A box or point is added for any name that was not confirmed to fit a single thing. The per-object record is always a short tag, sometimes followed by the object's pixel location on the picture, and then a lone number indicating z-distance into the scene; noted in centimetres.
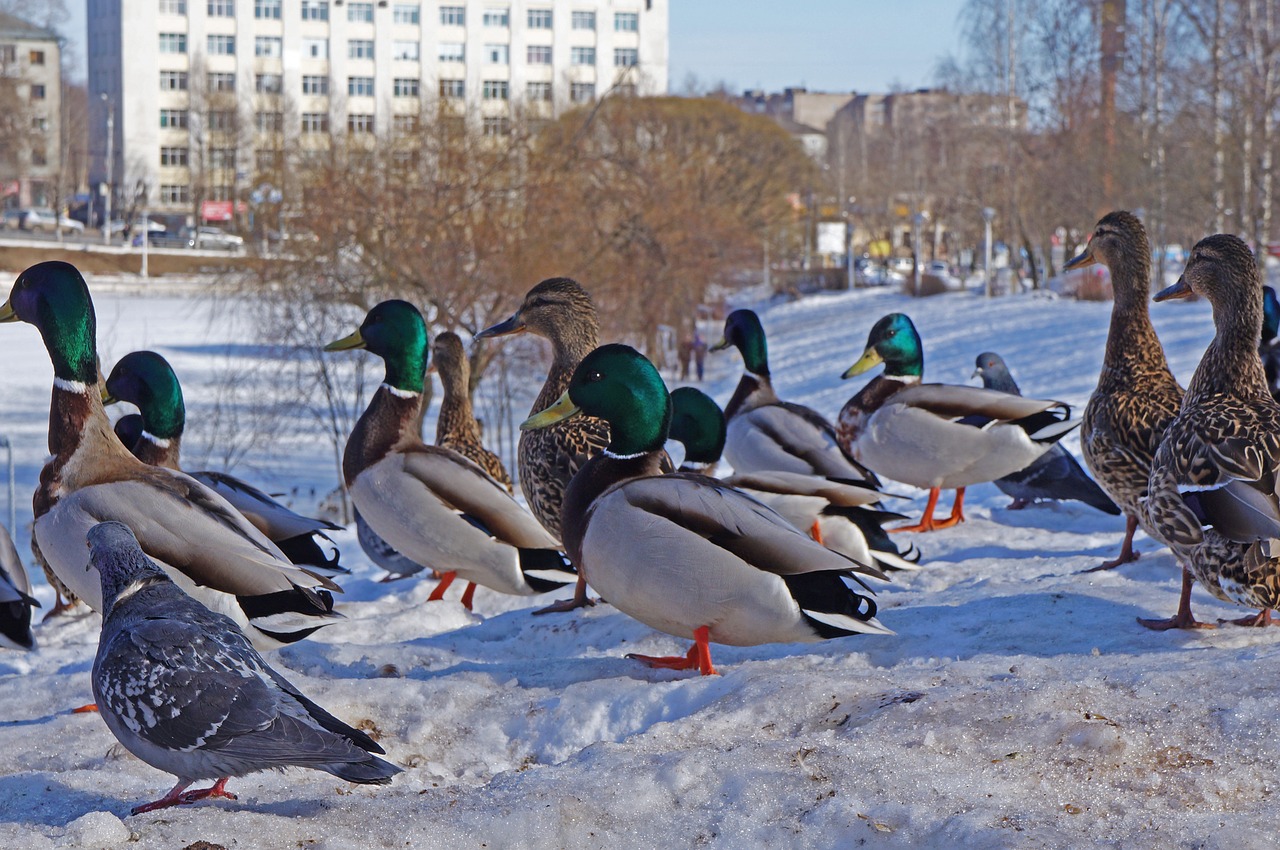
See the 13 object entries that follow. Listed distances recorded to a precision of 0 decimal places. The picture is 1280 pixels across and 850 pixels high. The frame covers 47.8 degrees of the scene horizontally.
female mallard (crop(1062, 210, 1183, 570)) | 562
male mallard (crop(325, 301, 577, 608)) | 566
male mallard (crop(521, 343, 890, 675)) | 420
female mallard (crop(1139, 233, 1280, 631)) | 407
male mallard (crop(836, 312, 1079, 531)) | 744
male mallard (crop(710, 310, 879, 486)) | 707
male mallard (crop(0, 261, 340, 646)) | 421
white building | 8056
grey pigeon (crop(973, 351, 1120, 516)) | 798
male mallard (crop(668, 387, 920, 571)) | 547
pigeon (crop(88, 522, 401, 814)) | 296
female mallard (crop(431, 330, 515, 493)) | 734
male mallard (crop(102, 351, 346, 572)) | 623
